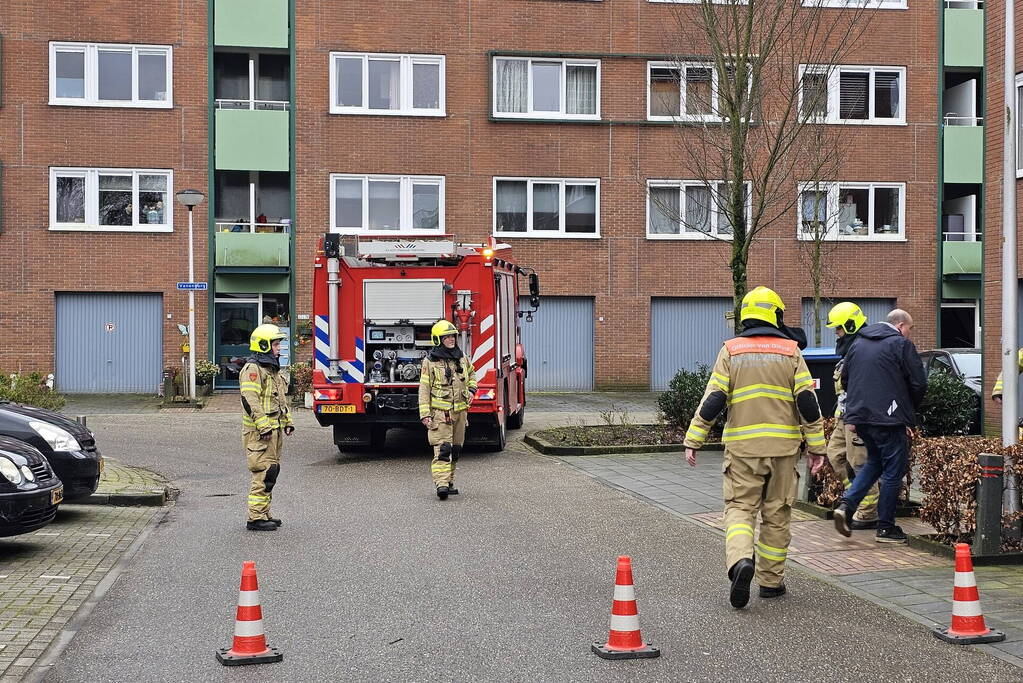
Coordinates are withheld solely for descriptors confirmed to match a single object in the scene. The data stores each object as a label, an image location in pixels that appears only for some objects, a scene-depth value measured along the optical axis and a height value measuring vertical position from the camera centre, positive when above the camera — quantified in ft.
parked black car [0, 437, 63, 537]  28.27 -4.18
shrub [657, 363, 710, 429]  54.29 -3.55
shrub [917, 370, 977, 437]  51.70 -3.90
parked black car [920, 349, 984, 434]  57.47 -2.05
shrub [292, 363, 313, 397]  81.20 -4.10
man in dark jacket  29.58 -2.01
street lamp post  78.38 +1.86
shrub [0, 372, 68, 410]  50.65 -3.23
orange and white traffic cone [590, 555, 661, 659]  19.77 -5.07
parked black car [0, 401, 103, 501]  34.04 -3.69
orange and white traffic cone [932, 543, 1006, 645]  20.48 -5.06
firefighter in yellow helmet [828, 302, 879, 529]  31.91 -3.34
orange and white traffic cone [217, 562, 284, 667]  19.56 -5.24
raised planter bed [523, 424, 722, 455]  52.19 -5.49
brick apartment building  87.71 +11.56
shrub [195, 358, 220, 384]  86.22 -3.82
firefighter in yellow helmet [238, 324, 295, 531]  33.68 -2.92
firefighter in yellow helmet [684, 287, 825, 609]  23.99 -2.19
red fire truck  50.37 -0.04
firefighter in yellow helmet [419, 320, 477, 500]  39.24 -2.68
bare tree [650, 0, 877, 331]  54.19 +11.51
